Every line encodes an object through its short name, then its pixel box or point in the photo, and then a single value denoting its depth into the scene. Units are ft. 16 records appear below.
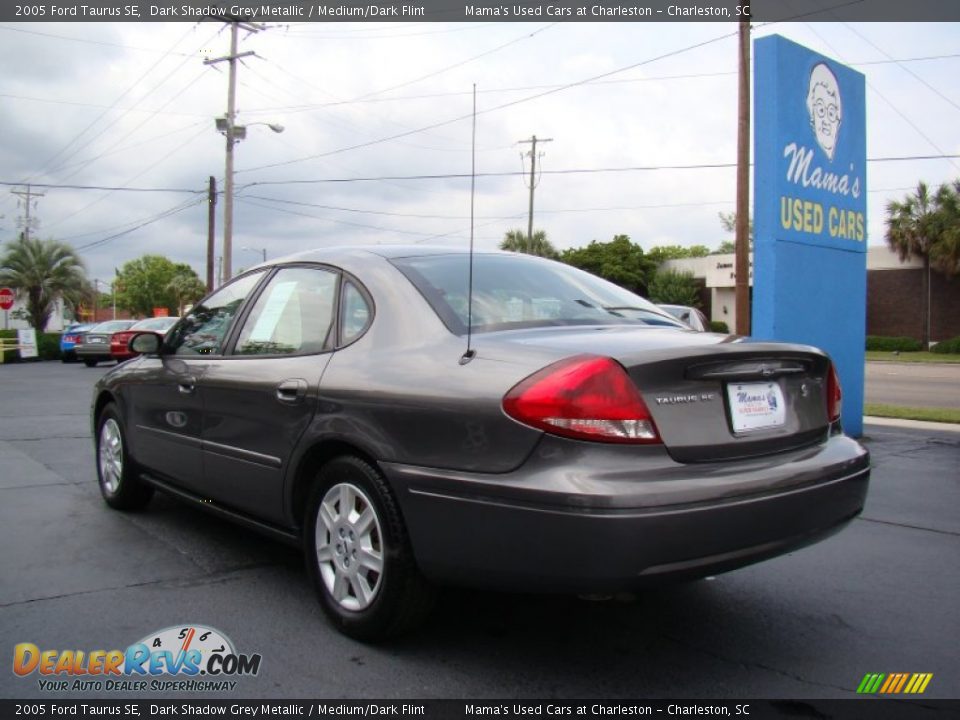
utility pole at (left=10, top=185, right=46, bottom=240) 184.75
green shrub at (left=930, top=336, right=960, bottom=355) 116.47
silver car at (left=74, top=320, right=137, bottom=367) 78.69
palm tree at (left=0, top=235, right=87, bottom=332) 121.90
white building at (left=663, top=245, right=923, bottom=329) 157.48
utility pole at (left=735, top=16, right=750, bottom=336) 46.75
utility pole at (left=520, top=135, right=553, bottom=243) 127.81
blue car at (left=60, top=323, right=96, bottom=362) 91.20
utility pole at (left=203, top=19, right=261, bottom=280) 94.58
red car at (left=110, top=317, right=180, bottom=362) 73.51
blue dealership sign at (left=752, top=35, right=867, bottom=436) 26.68
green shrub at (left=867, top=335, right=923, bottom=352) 125.49
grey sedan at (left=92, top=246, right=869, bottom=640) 8.39
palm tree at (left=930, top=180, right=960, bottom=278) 123.54
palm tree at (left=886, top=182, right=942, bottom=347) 128.77
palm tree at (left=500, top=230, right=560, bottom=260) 179.83
